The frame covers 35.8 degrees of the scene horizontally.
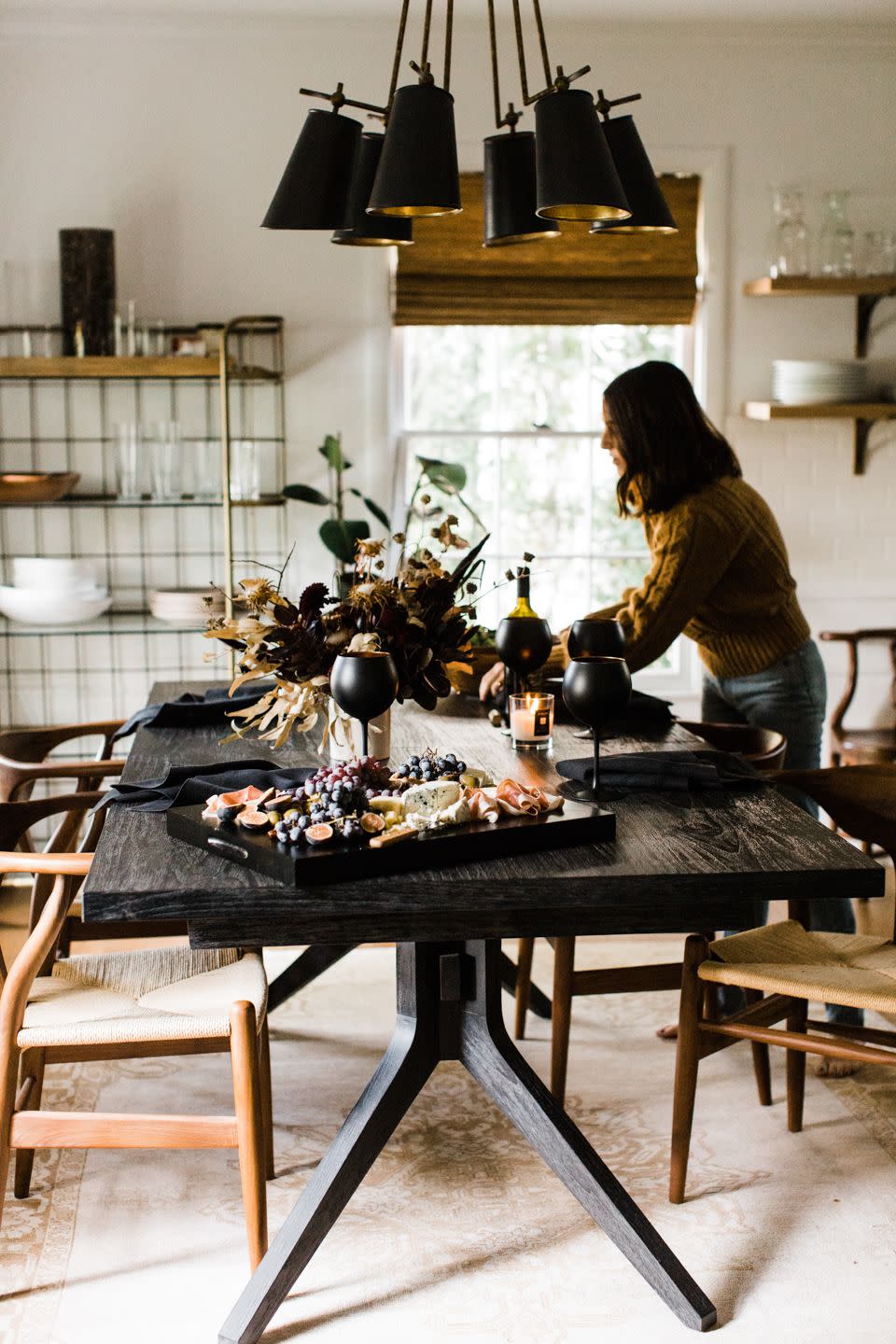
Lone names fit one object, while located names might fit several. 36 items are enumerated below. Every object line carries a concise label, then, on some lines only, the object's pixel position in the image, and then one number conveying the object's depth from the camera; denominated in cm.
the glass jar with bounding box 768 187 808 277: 465
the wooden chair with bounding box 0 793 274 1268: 207
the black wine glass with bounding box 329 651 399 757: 213
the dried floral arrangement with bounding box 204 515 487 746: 236
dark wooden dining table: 179
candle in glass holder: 259
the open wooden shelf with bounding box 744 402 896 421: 461
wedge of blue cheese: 193
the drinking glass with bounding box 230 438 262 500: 453
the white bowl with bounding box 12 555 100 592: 442
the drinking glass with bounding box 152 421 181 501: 450
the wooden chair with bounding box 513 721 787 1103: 270
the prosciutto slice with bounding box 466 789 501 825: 196
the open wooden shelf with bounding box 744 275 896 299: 458
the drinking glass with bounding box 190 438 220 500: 459
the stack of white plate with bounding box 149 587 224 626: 445
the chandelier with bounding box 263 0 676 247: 217
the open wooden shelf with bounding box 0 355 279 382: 433
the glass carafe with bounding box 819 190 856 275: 466
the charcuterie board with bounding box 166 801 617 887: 178
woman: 303
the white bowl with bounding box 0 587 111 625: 443
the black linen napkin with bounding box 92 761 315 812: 212
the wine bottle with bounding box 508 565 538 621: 286
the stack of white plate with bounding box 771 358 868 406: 467
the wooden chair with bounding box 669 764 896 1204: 230
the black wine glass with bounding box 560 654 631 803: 214
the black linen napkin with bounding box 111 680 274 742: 284
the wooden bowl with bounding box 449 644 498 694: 334
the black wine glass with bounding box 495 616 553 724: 275
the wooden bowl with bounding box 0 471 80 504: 440
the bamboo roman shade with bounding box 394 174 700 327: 470
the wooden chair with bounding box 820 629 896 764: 438
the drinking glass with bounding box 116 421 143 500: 449
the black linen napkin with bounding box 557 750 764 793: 227
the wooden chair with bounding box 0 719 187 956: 252
